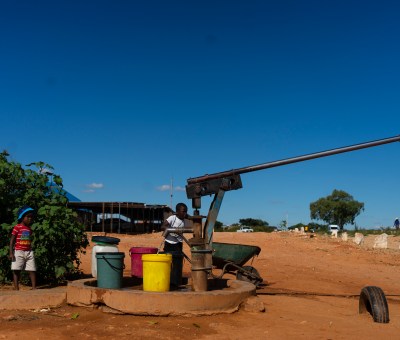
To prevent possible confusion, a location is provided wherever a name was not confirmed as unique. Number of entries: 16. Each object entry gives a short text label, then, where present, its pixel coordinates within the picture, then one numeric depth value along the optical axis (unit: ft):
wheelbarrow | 30.68
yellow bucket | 21.77
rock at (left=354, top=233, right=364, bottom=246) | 77.61
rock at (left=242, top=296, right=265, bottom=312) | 22.26
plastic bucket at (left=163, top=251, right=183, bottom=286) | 25.15
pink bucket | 26.96
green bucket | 22.30
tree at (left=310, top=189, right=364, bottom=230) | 226.79
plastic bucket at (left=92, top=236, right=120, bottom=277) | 25.55
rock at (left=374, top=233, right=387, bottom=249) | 79.61
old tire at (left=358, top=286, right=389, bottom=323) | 21.63
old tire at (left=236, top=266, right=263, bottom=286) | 30.50
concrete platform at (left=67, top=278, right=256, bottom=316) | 20.35
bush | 26.63
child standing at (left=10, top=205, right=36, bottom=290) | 25.17
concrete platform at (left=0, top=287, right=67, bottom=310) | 22.06
